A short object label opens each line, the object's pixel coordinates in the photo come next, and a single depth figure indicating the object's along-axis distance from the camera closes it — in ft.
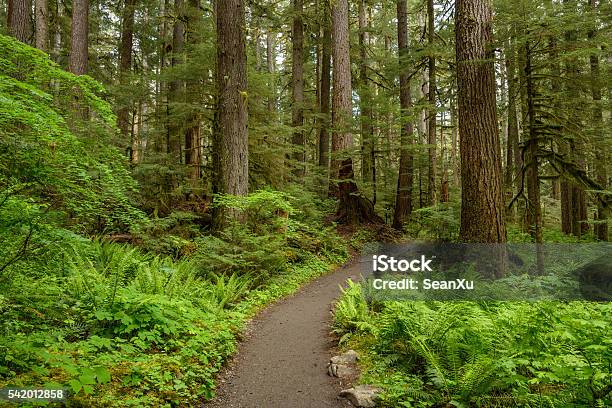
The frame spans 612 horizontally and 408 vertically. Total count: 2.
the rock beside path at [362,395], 13.08
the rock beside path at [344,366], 15.76
